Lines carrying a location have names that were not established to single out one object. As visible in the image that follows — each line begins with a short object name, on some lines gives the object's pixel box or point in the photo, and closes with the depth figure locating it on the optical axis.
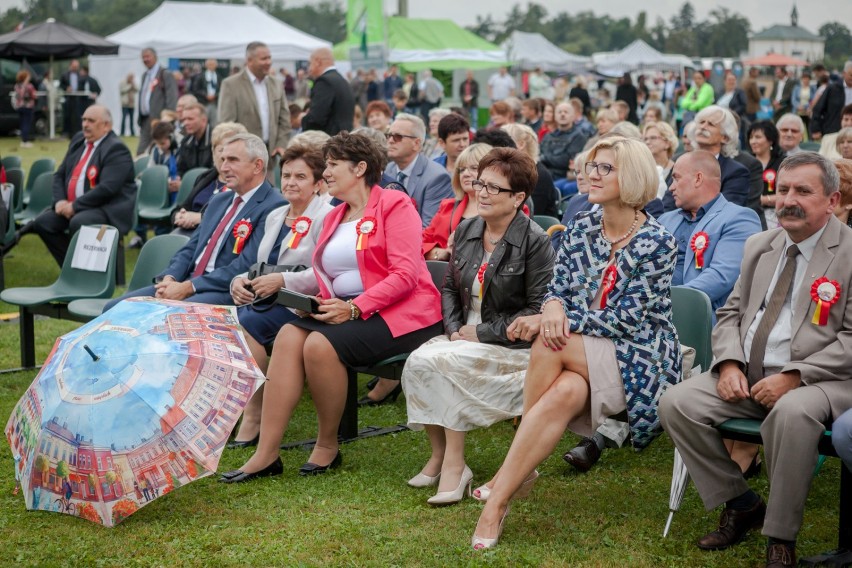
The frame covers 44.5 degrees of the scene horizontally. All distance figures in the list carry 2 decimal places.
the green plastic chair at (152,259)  6.22
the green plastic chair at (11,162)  11.77
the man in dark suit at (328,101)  10.05
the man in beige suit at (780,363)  3.41
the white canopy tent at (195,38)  28.52
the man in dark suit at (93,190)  9.02
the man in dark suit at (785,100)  21.08
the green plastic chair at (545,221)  6.55
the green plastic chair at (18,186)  10.95
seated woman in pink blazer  4.62
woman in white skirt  4.32
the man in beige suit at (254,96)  10.30
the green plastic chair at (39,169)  11.90
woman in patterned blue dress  3.82
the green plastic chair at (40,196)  10.82
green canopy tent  29.52
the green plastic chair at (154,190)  10.88
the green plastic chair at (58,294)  6.31
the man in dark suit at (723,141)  6.51
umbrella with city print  3.86
